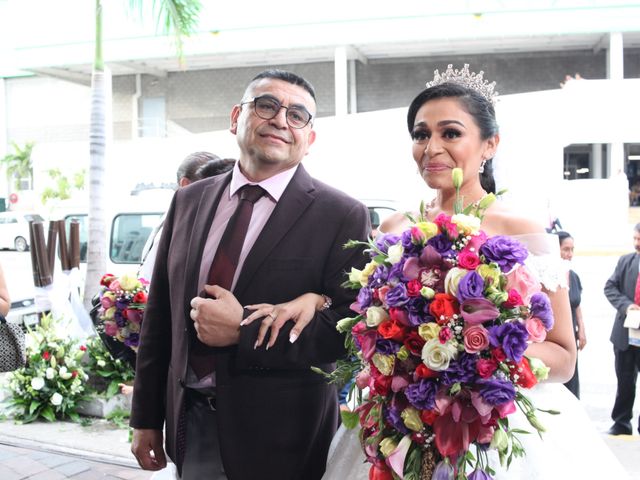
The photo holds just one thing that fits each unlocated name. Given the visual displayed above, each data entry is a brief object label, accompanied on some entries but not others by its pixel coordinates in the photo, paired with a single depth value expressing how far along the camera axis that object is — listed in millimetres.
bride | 2037
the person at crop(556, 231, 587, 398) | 6043
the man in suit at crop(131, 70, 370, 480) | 2156
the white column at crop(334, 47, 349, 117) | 28688
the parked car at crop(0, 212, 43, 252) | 22375
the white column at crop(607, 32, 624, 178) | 26812
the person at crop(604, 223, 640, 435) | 5898
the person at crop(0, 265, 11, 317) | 3450
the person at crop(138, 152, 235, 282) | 3855
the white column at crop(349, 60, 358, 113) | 32875
